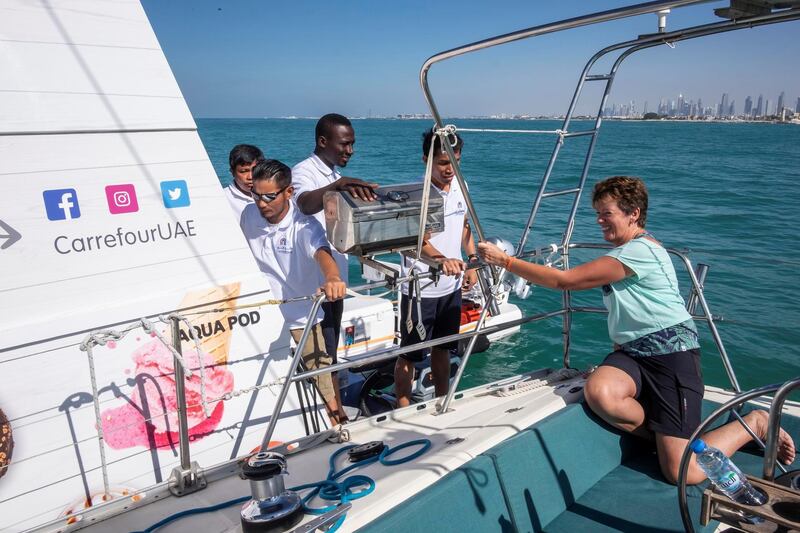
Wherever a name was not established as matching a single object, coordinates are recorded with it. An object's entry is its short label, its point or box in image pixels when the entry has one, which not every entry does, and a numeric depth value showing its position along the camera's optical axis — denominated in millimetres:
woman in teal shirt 2592
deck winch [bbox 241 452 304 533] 1709
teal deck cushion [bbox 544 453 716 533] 2271
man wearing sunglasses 3320
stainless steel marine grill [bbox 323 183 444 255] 2523
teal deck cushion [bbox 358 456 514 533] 1832
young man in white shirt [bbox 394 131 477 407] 3746
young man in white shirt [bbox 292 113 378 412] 3510
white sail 2279
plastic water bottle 1705
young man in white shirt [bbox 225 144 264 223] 4117
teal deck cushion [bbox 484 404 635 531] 2227
